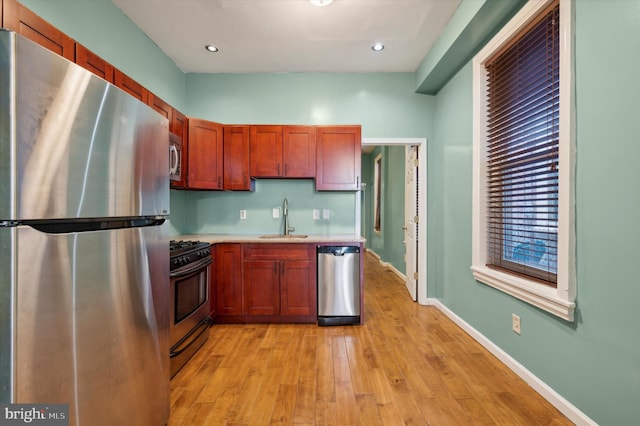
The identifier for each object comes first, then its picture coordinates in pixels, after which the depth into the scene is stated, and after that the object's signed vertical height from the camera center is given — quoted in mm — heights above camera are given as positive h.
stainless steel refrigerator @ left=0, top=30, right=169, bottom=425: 784 -100
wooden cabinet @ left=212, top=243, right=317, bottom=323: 3033 -750
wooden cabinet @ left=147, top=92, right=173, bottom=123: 2483 +964
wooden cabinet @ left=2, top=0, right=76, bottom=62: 1327 +943
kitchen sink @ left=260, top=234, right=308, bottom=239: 3525 -317
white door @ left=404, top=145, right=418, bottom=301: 3760 -147
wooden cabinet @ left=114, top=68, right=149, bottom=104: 2102 +981
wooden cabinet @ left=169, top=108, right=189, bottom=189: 2896 +793
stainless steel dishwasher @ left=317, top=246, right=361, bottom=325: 2984 -795
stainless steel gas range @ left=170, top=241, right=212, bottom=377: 2137 -736
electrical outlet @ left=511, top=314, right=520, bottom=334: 2090 -843
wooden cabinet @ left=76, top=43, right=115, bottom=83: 1762 +975
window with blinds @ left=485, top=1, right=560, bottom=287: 1839 +429
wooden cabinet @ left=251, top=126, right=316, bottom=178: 3314 +693
